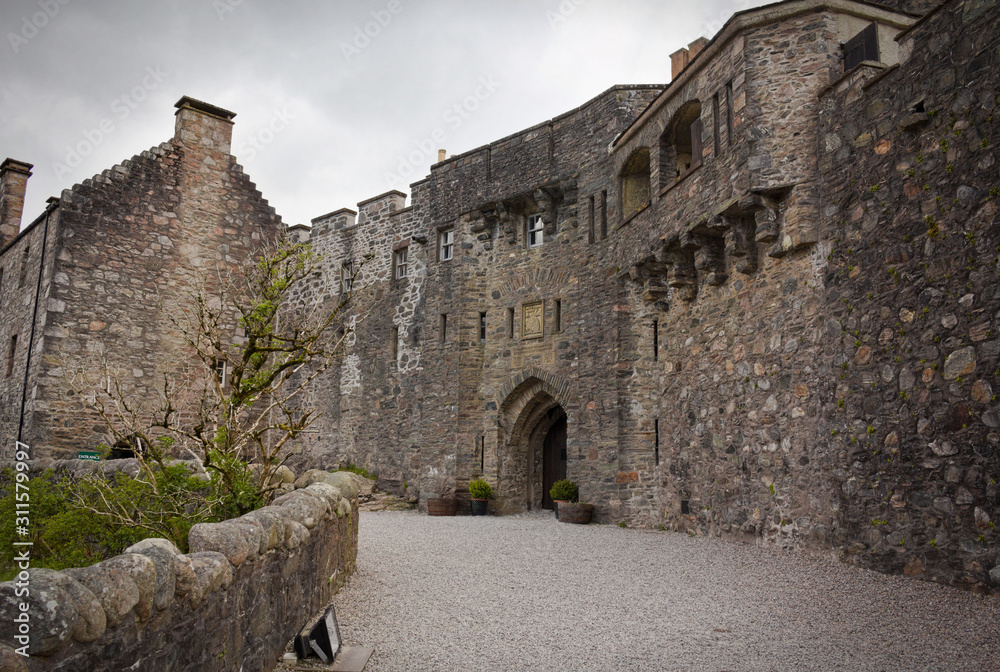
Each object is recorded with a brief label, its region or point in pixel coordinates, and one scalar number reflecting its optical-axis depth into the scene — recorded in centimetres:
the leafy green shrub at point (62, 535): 634
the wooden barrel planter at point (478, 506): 1538
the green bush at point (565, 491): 1368
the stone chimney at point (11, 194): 1961
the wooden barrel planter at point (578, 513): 1304
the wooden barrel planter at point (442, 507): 1552
